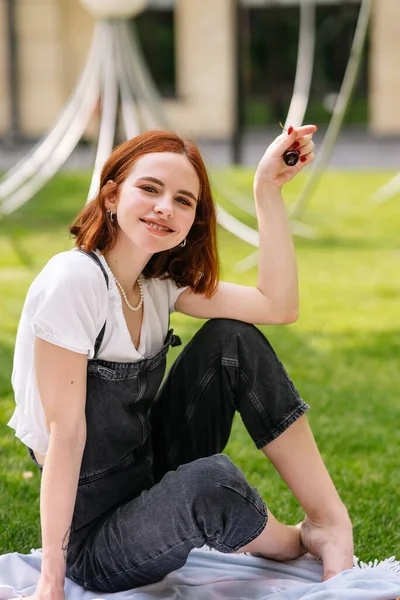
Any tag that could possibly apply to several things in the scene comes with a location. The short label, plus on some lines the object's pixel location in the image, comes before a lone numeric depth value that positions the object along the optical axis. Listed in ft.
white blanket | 6.08
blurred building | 39.11
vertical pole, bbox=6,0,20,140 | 38.88
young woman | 5.82
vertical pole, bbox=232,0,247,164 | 27.84
